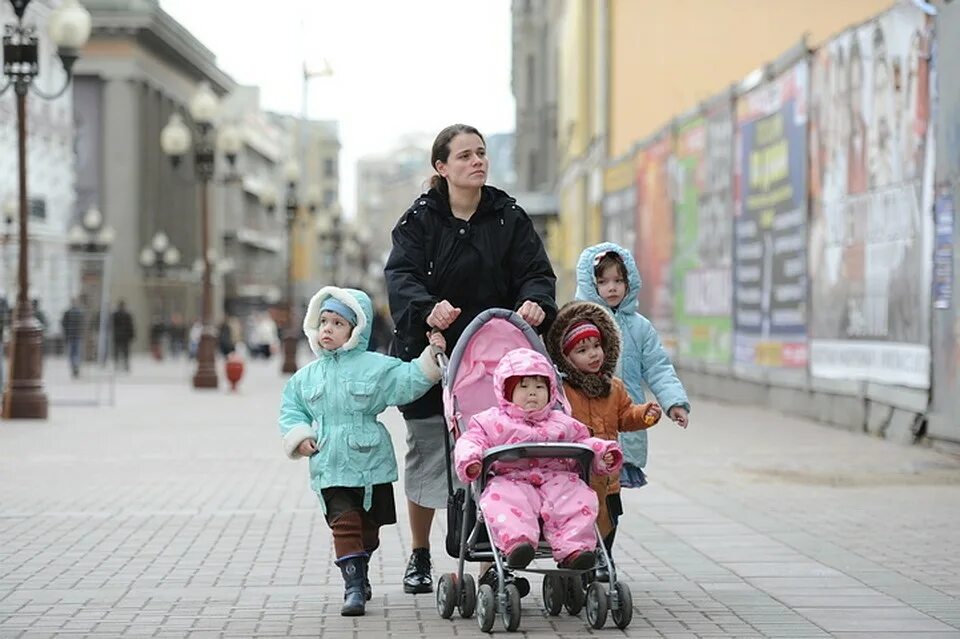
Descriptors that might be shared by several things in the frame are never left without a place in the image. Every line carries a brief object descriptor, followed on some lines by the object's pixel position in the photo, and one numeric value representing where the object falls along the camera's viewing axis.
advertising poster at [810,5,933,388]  17.19
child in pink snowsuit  6.93
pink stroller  7.14
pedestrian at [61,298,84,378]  28.92
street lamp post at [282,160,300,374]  40.80
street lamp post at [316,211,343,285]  64.56
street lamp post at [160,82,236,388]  33.31
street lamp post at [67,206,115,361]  27.45
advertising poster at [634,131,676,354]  31.61
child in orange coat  7.57
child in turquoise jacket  7.61
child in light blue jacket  8.11
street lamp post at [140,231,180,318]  73.00
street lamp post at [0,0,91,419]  21.70
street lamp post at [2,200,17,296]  54.97
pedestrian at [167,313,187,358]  59.88
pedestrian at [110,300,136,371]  43.28
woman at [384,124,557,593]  7.84
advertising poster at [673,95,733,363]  26.53
